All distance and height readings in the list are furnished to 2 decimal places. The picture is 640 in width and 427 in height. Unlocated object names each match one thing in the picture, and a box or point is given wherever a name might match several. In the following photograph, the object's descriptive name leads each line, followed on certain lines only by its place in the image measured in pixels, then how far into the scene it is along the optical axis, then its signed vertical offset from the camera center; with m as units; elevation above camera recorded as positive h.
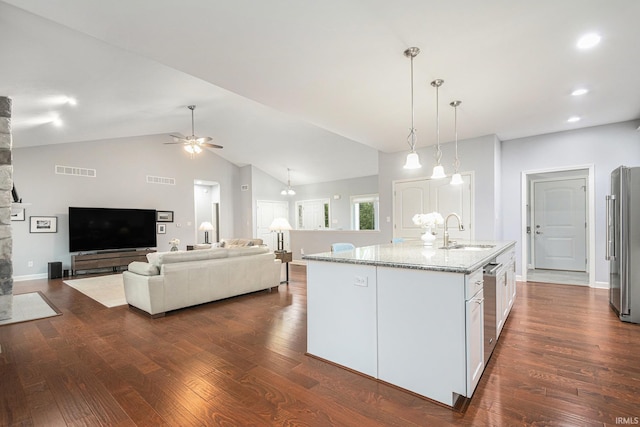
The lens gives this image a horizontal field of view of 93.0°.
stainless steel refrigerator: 3.34 -0.37
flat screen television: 7.10 -0.36
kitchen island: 1.88 -0.75
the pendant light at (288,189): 10.52 +0.89
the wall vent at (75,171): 7.05 +1.05
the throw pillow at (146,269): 3.88 -0.72
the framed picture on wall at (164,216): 8.63 -0.07
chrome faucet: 3.37 -0.33
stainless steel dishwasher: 2.27 -0.74
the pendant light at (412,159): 2.74 +0.50
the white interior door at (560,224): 6.14 -0.31
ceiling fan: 6.13 +1.43
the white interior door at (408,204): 6.21 +0.13
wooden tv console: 6.94 -1.09
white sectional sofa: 3.81 -0.89
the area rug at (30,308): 3.78 -1.30
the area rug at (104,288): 4.68 -1.35
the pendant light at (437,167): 3.30 +0.47
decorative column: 3.55 +0.17
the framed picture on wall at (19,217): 6.47 -0.04
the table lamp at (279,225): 5.61 -0.24
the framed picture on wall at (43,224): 6.69 -0.20
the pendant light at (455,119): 3.67 +1.36
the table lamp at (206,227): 9.24 -0.42
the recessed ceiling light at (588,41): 2.49 +1.42
